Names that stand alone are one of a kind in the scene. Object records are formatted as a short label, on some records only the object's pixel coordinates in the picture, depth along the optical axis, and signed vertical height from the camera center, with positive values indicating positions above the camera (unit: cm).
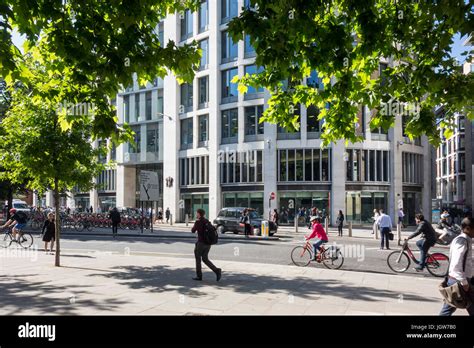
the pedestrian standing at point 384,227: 1712 -149
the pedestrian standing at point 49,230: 1545 -142
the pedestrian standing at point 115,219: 2447 -155
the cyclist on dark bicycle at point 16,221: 1770 -121
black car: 2542 -178
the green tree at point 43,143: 1155 +151
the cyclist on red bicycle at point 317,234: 1191 -123
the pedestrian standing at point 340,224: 2597 -209
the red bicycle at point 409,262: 1133 -204
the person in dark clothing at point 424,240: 1135 -136
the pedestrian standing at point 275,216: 2990 -180
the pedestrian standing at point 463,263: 496 -90
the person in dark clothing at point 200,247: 977 -132
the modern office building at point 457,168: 5369 +392
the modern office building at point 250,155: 3631 +352
